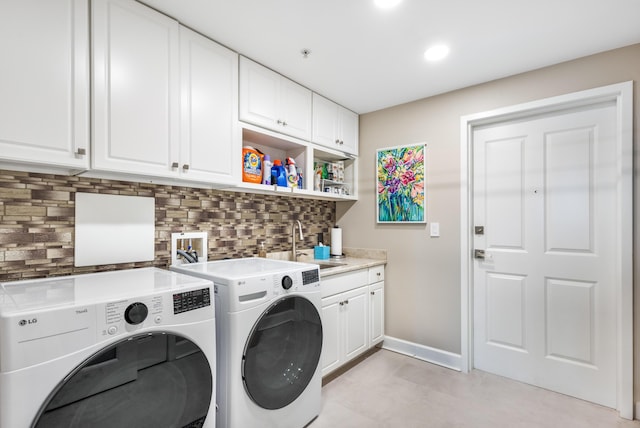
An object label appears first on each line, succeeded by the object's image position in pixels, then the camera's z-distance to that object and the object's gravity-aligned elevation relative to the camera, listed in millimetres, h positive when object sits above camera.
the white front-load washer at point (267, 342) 1465 -666
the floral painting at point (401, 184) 2756 +269
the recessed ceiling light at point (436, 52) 1968 +1053
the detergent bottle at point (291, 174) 2453 +319
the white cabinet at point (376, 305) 2729 -831
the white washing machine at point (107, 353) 899 -467
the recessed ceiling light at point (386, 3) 1552 +1065
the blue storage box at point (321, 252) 2914 -365
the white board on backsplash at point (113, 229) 1626 -86
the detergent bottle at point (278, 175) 2377 +296
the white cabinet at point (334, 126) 2631 +804
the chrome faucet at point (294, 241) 2770 -253
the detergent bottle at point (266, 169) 2298 +331
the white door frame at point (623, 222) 1913 -56
